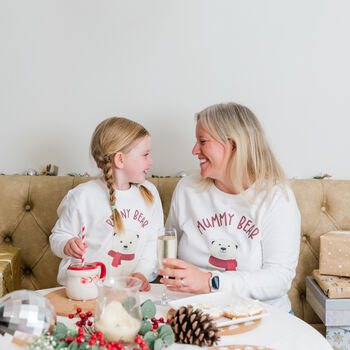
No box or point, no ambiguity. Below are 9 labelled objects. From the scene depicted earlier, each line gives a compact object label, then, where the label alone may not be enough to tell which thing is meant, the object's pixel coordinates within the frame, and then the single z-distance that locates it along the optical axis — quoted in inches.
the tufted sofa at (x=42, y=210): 64.7
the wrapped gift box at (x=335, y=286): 54.4
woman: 52.7
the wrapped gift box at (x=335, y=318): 54.3
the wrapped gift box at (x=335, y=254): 57.4
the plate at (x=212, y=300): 39.1
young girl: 59.6
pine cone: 31.9
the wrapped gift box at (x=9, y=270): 56.4
